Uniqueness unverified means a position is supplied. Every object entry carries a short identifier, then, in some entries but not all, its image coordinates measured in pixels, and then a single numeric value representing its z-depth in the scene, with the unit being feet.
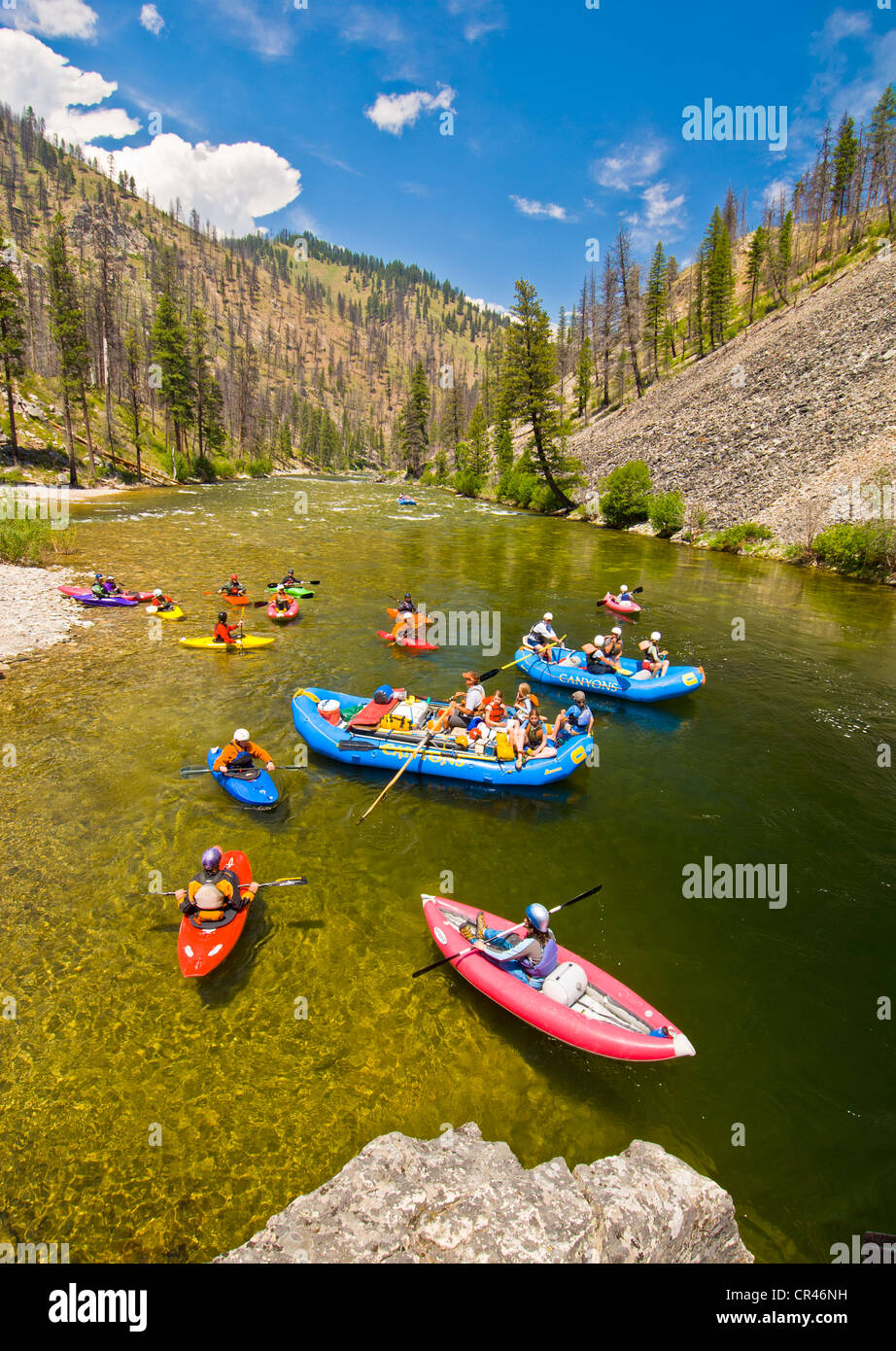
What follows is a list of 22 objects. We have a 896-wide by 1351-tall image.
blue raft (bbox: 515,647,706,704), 54.19
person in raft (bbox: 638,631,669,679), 55.67
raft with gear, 40.96
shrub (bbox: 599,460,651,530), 145.79
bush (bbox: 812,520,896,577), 94.38
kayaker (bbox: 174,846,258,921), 26.40
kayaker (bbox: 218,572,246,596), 75.61
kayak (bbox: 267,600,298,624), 71.15
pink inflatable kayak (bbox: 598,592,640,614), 79.15
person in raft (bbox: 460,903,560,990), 24.79
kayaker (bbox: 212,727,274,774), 37.63
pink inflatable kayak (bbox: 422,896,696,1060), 21.72
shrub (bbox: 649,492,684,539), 134.10
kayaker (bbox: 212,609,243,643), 60.23
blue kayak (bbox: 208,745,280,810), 36.52
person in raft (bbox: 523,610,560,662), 61.87
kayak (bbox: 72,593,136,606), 69.82
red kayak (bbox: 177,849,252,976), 24.84
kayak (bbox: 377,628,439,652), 64.95
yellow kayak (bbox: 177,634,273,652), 60.16
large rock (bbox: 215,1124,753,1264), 12.79
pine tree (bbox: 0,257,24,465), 137.28
